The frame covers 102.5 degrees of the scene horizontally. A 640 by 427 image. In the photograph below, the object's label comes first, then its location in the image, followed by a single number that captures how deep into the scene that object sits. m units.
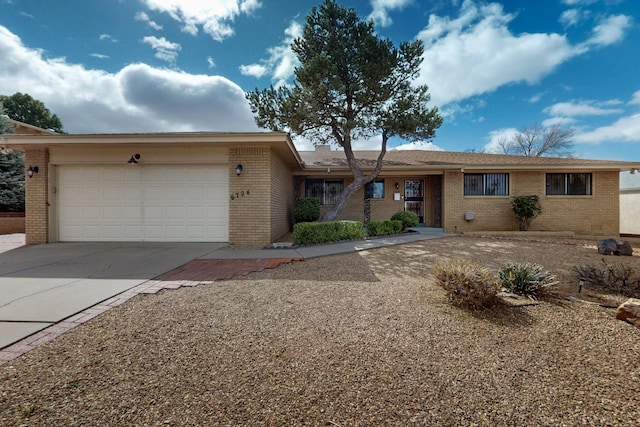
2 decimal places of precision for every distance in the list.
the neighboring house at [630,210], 14.34
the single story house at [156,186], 7.61
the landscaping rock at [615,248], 6.64
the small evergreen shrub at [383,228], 9.33
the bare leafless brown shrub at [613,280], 3.69
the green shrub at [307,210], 10.94
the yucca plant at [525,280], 3.50
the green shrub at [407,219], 10.68
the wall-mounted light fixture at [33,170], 7.93
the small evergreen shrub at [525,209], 10.69
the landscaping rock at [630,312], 2.70
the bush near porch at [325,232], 7.50
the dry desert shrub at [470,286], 3.10
